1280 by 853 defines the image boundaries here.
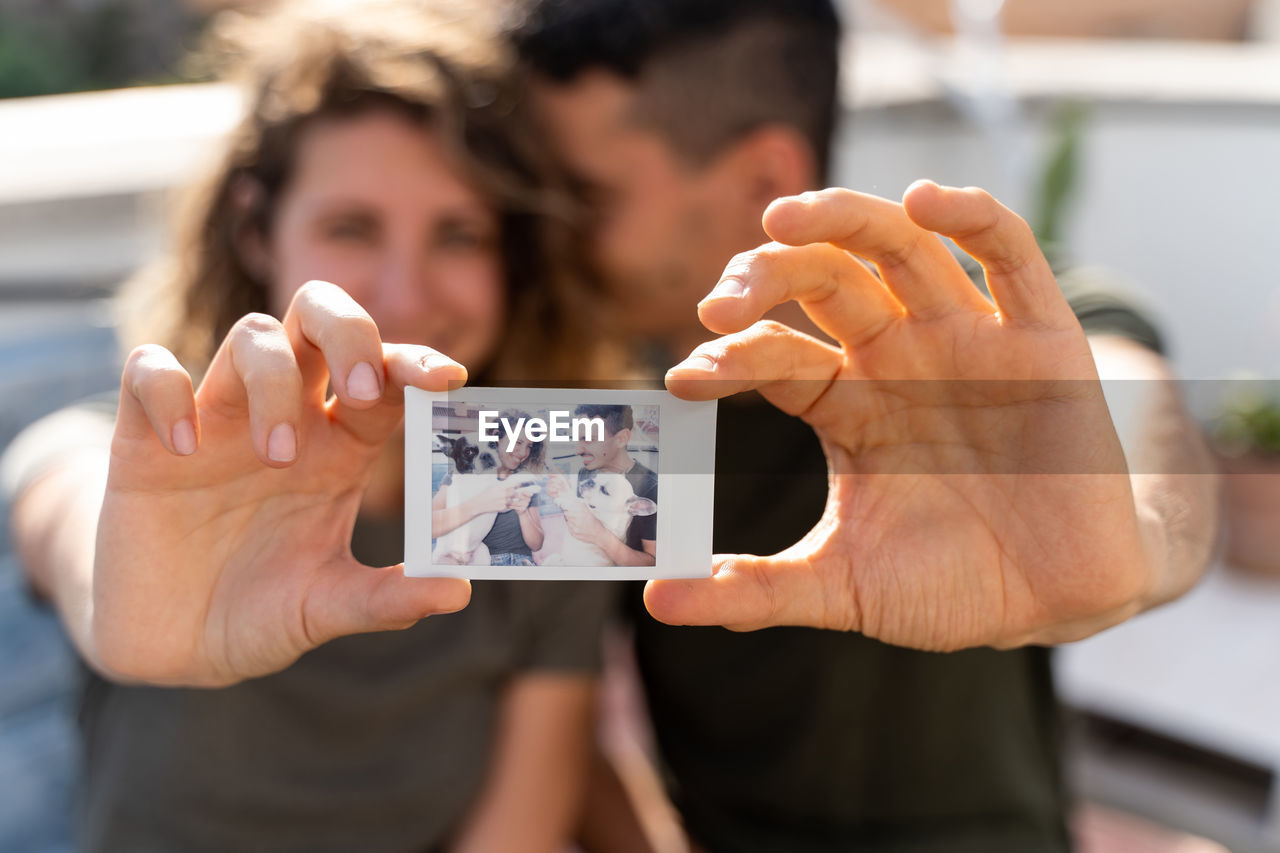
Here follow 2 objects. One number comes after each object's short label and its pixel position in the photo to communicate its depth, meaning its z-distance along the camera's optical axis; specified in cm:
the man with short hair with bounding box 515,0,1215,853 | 63
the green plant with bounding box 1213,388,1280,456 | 193
